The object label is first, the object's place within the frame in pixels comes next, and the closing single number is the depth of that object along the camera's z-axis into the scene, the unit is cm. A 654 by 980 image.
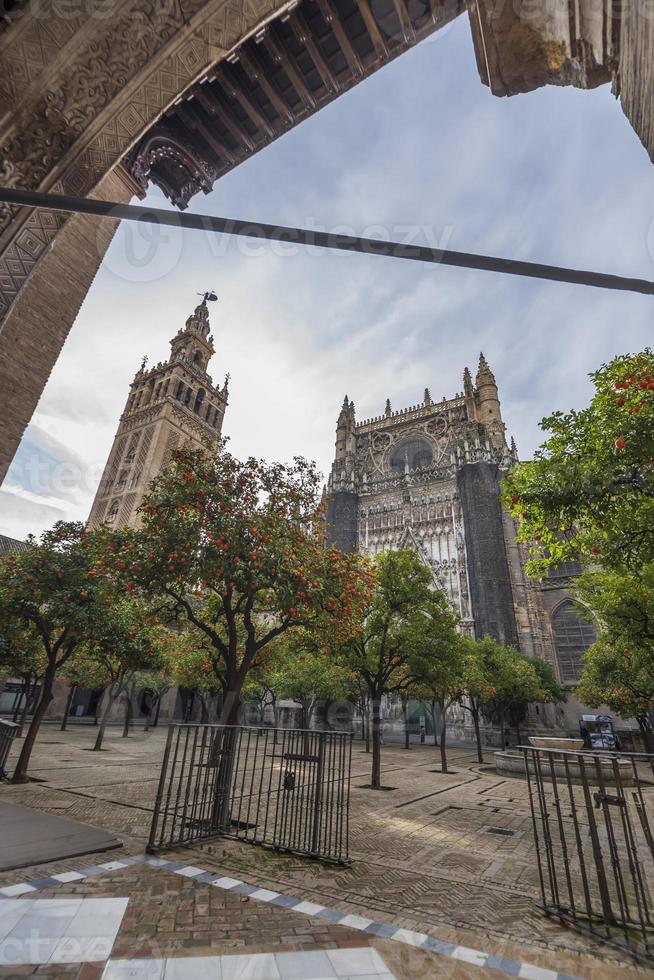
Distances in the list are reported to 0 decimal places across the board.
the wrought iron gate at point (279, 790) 607
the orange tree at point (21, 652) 1310
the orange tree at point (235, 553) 872
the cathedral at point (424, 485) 3866
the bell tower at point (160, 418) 4778
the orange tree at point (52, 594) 1139
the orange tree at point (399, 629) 1526
